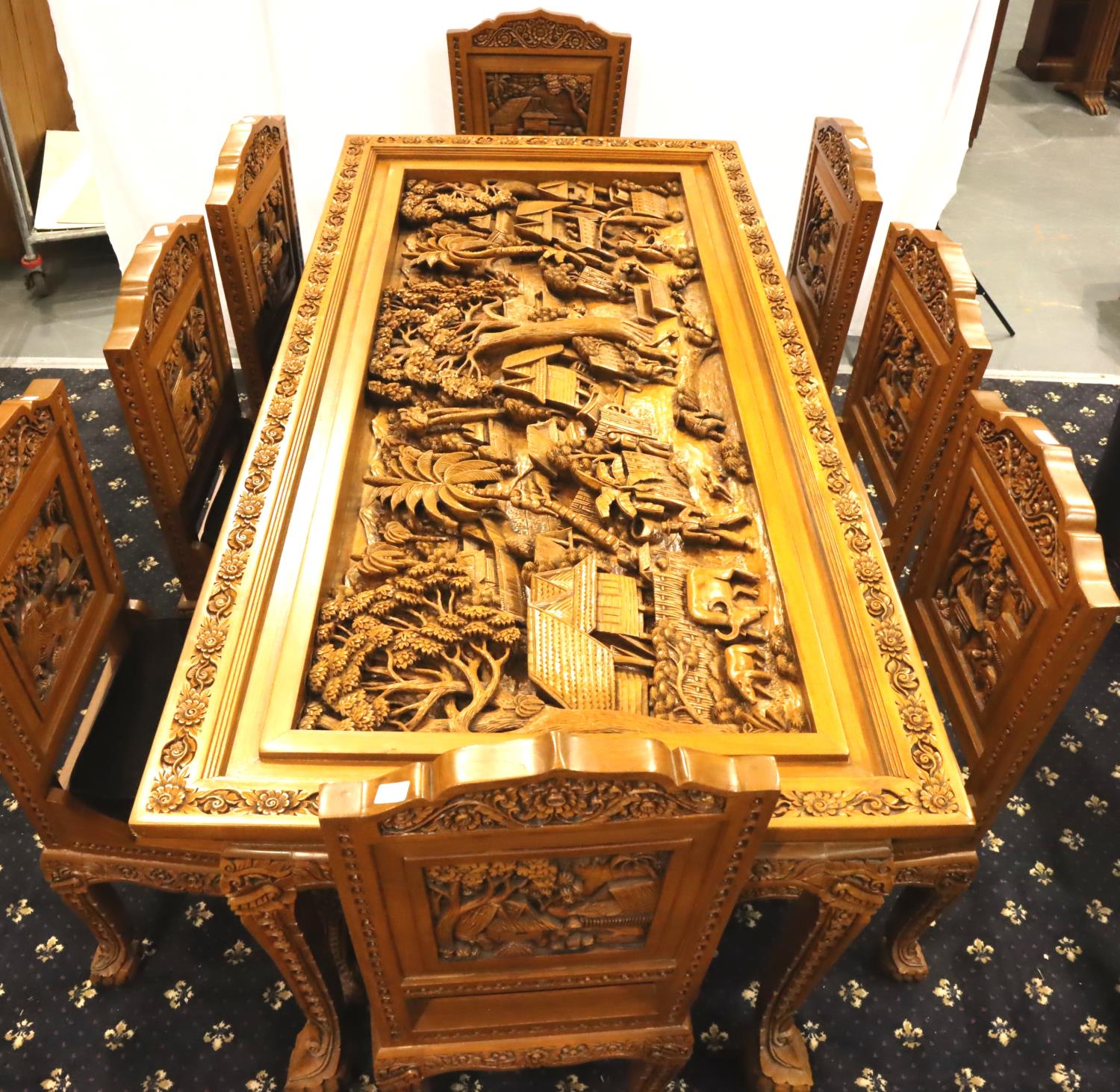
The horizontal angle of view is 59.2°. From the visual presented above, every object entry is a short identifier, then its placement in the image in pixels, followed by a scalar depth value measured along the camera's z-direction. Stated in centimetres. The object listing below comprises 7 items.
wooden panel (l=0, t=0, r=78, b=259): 361
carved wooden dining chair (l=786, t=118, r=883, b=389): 208
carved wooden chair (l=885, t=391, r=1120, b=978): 127
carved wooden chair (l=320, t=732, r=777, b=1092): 95
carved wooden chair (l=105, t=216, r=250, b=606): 158
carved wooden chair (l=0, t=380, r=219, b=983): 135
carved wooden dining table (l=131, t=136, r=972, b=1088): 121
